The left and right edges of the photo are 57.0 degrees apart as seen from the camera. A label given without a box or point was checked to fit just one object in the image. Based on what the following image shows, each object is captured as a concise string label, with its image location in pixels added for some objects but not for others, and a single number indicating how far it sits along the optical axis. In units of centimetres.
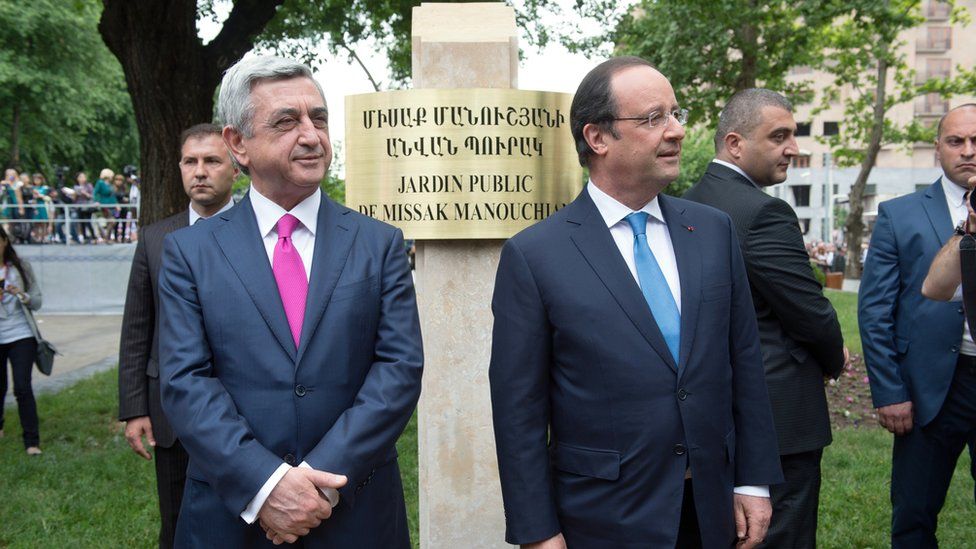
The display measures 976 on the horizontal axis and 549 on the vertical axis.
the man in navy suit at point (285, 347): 241
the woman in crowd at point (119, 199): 2280
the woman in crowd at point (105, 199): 2265
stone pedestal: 414
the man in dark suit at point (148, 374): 387
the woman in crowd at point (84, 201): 2305
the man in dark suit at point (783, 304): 355
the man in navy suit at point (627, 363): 254
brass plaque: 397
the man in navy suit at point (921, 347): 408
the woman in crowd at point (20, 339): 783
